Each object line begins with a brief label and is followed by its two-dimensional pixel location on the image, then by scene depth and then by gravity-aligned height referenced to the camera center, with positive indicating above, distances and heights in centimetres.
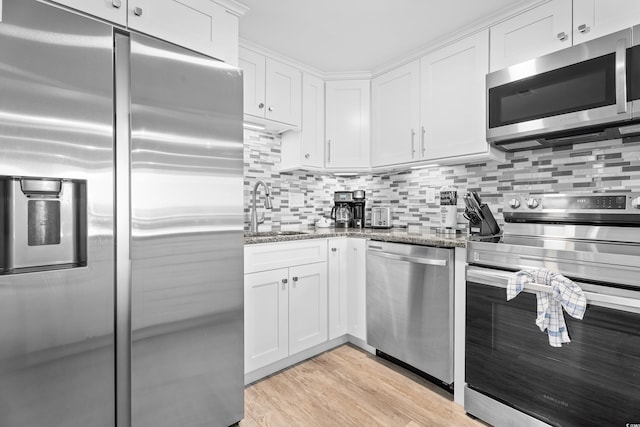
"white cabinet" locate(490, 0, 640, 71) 157 +100
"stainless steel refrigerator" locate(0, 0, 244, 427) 110 -7
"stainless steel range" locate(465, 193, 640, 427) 128 -49
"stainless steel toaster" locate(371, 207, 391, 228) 291 -6
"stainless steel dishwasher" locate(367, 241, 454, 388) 188 -61
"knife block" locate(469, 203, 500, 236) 190 -8
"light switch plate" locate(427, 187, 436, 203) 273 +14
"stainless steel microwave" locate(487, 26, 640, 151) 152 +62
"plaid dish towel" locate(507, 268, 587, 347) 133 -38
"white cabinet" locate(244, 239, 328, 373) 199 -61
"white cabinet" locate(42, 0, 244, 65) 136 +88
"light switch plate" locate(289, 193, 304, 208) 295 +10
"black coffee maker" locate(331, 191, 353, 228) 313 +2
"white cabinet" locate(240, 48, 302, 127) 233 +94
